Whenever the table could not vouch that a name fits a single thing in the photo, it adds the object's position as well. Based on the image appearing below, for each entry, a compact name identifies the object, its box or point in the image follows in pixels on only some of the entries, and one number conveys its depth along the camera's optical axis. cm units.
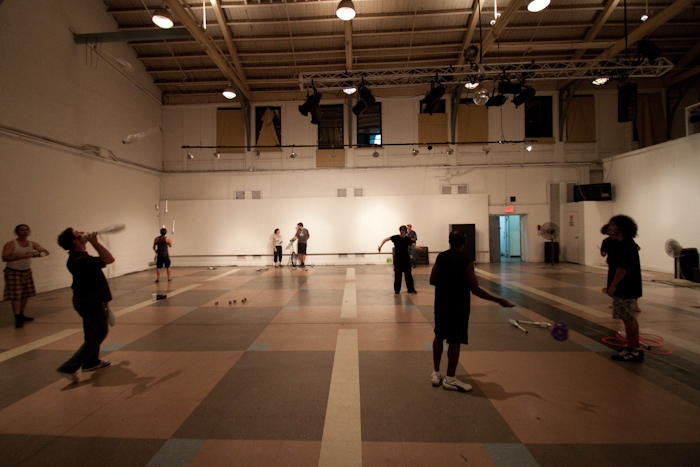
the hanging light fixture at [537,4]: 586
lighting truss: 875
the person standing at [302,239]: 1209
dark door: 1258
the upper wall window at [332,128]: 1362
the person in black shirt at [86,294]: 313
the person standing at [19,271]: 497
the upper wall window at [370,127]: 1352
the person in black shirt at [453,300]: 283
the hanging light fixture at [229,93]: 972
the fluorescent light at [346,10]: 639
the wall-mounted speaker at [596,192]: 1189
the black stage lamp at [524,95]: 880
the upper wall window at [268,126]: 1355
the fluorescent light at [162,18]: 634
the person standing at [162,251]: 879
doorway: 1584
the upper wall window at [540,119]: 1326
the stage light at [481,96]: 696
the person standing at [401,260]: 689
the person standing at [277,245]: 1224
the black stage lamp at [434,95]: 859
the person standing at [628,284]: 355
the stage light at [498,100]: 859
